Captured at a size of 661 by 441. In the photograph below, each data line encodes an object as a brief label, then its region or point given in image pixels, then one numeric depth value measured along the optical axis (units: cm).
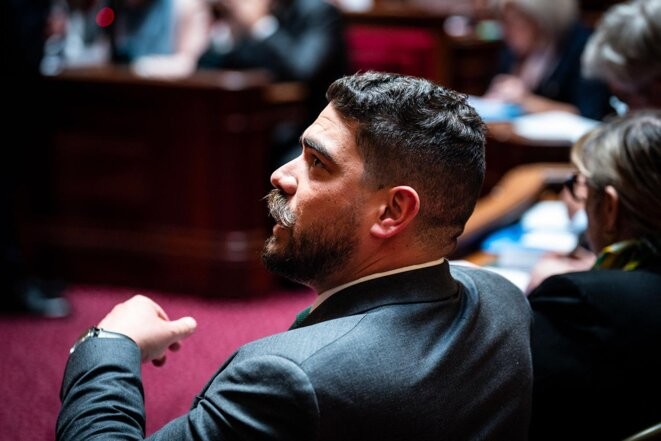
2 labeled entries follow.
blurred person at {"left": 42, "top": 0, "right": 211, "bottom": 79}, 470
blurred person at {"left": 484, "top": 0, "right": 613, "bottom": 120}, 434
